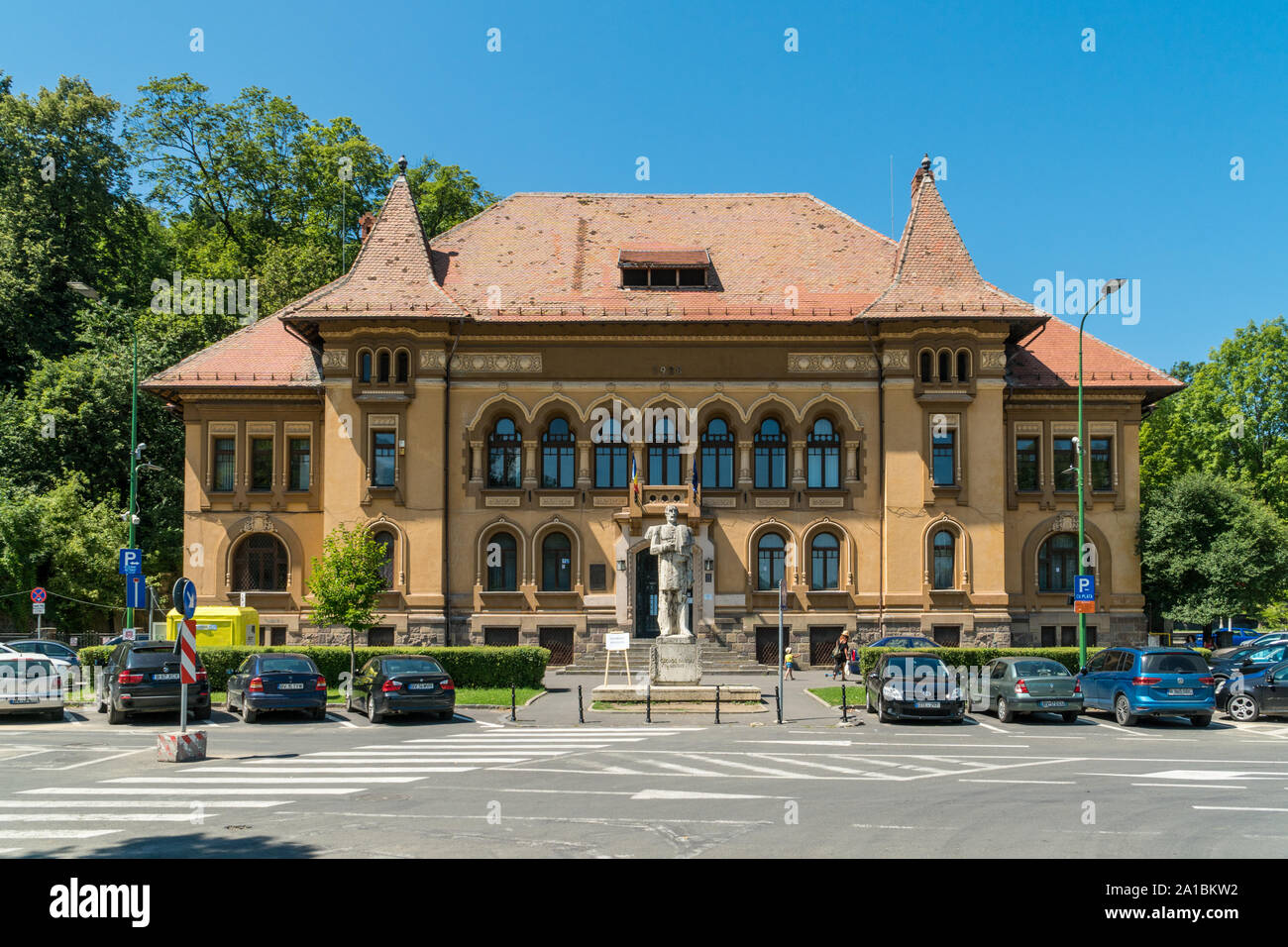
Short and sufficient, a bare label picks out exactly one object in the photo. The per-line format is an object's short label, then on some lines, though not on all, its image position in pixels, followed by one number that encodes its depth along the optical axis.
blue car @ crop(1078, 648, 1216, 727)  25.05
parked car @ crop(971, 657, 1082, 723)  25.64
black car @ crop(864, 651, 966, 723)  25.55
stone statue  30.45
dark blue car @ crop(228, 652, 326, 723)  25.14
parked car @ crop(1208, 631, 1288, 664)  39.13
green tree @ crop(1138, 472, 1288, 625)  40.52
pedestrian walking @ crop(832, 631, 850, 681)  36.47
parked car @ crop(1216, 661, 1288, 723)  26.42
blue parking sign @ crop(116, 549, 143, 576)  35.47
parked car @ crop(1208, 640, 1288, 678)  30.97
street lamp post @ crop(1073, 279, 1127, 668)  30.04
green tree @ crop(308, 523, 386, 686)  33.44
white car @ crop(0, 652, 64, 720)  25.95
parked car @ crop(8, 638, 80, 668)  35.72
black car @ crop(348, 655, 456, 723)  25.44
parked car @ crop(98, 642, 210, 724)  24.70
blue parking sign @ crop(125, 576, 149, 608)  35.09
